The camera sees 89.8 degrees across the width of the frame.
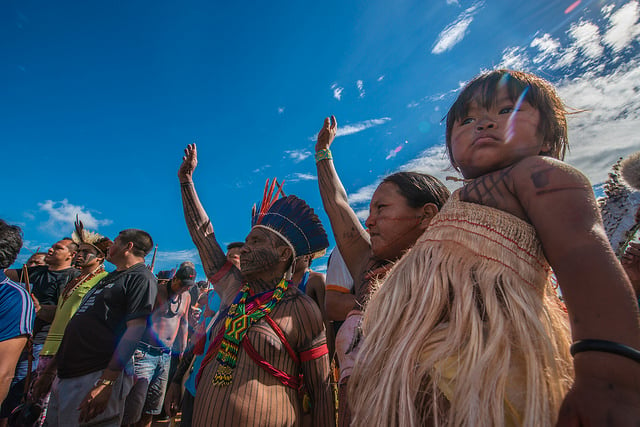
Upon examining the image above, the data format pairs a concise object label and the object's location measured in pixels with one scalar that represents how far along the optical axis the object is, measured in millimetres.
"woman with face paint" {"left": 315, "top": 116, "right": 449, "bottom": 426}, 1563
